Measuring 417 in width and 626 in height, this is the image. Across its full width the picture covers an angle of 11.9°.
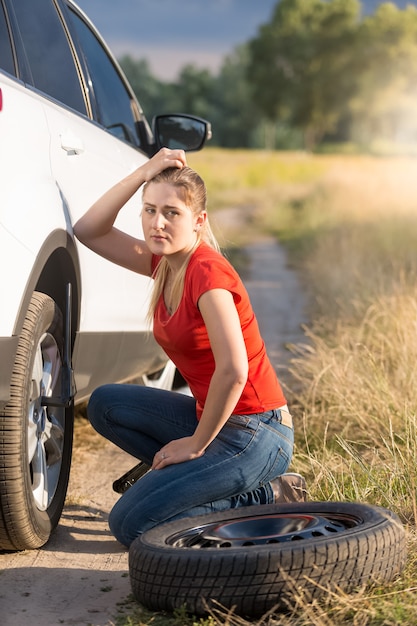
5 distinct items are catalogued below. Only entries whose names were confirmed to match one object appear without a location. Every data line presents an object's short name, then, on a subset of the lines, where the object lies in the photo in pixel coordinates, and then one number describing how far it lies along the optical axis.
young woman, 6.46
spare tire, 5.46
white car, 5.98
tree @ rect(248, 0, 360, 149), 144.09
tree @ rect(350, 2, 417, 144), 142.42
